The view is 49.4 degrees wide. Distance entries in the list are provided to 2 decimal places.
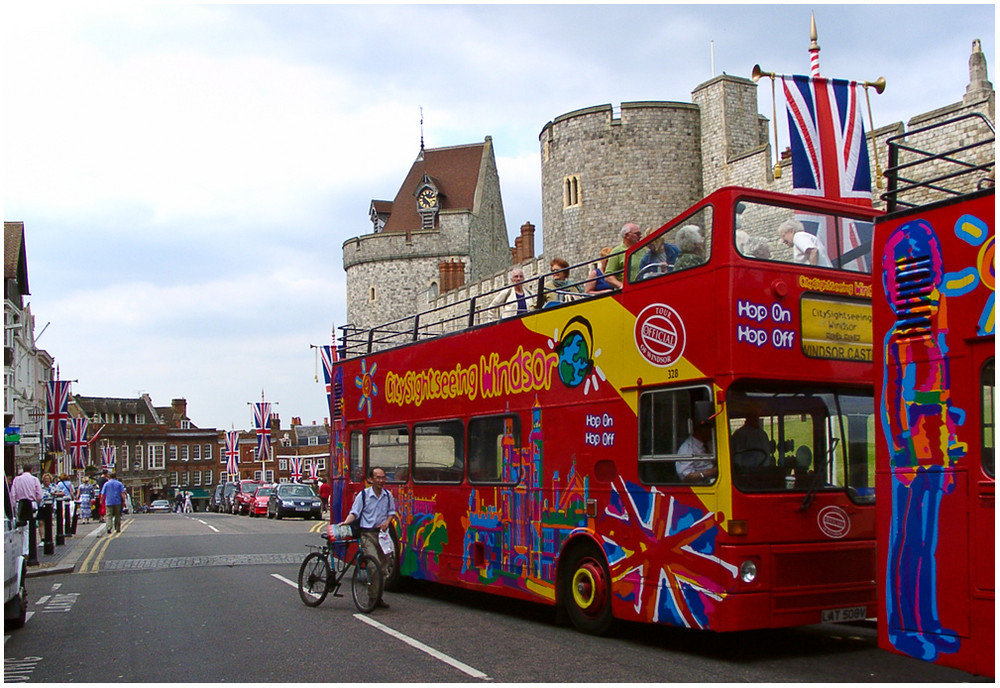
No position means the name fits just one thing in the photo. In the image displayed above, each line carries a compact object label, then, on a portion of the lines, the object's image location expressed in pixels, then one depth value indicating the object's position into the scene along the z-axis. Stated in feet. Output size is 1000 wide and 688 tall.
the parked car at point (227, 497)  187.08
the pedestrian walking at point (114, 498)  99.09
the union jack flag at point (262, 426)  190.29
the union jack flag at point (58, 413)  132.67
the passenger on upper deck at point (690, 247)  29.94
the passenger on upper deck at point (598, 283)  35.50
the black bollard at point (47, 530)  73.05
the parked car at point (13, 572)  35.09
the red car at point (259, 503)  151.23
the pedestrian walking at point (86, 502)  167.63
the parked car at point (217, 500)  211.82
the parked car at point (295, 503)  133.08
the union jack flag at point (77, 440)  172.45
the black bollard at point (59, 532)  84.02
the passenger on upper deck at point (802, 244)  30.22
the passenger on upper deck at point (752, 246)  29.04
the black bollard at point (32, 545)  60.29
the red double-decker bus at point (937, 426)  21.09
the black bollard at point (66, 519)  96.31
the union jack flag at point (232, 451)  229.66
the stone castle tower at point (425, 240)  208.33
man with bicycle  42.16
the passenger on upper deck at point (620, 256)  35.29
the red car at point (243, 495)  165.34
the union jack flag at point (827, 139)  39.29
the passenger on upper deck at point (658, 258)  31.24
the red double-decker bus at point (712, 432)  28.37
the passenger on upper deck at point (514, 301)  41.16
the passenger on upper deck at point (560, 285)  37.40
